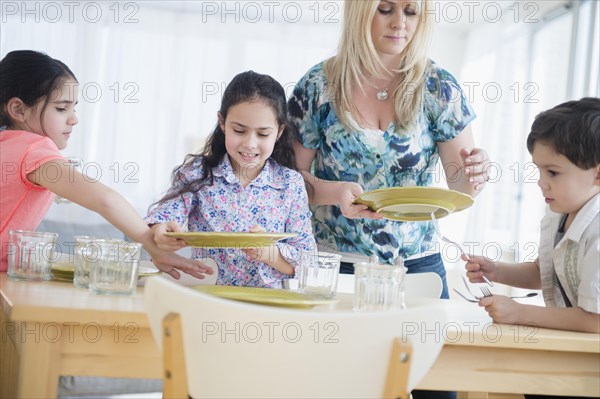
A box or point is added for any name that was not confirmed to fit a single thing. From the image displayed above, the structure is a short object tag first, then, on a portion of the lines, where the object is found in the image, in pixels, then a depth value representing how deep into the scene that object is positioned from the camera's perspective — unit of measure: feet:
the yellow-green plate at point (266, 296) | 4.66
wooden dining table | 4.16
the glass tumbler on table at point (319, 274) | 5.39
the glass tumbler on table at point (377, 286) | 4.86
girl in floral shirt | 6.46
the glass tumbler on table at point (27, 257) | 5.35
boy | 5.16
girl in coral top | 5.64
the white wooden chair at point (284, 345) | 3.52
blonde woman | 6.90
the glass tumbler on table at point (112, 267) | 4.91
